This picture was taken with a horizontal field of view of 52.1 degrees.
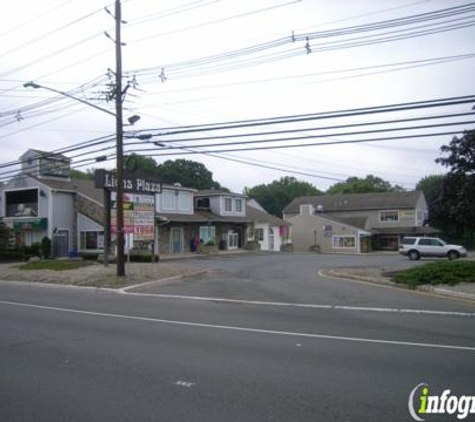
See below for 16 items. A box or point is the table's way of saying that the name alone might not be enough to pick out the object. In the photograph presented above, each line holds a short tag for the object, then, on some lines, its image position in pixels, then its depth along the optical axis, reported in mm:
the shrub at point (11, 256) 33491
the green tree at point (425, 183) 91912
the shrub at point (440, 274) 16859
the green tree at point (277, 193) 102312
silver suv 37094
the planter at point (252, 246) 48947
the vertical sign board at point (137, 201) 23539
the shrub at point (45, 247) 35812
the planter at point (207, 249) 42625
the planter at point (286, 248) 54059
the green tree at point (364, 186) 86719
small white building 51588
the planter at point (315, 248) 57644
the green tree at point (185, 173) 83188
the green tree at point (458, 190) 18453
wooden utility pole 19594
